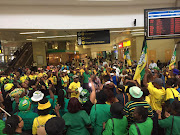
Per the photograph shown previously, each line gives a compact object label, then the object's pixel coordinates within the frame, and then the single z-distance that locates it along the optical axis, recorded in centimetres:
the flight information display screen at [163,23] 638
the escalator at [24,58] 1848
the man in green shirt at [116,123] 238
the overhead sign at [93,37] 866
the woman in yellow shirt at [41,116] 259
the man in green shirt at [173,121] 244
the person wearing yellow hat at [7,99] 457
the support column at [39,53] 1561
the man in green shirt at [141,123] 221
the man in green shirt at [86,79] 728
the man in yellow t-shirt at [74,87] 513
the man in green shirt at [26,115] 291
